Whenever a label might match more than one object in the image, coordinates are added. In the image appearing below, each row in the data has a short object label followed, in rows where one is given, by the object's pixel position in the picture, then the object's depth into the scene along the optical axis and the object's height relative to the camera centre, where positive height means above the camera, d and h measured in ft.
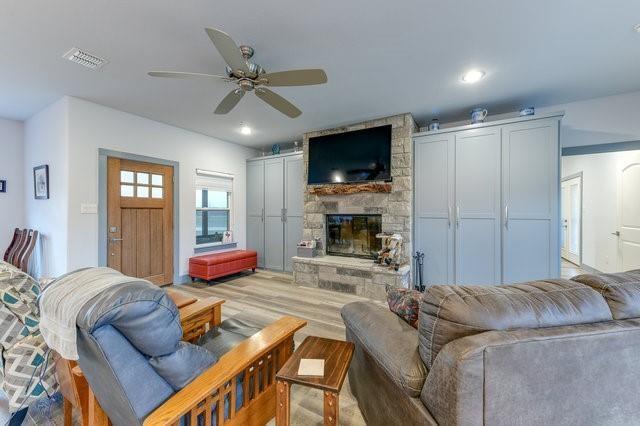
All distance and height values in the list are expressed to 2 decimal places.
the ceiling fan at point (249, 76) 5.79 +3.45
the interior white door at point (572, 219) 19.06 -0.58
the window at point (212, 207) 16.06 +0.28
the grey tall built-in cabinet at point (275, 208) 16.55 +0.23
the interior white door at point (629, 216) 12.62 -0.22
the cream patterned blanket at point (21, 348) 4.61 -2.44
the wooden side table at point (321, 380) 3.53 -2.31
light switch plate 10.93 +0.13
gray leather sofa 2.72 -1.58
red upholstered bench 14.15 -2.97
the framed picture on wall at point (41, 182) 11.46 +1.29
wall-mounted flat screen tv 13.00 +2.84
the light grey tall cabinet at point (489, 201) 10.61 +0.45
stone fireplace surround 12.37 -0.42
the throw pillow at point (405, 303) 4.57 -1.67
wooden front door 12.02 -0.40
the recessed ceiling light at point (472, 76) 8.83 +4.64
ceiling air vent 7.59 +4.55
